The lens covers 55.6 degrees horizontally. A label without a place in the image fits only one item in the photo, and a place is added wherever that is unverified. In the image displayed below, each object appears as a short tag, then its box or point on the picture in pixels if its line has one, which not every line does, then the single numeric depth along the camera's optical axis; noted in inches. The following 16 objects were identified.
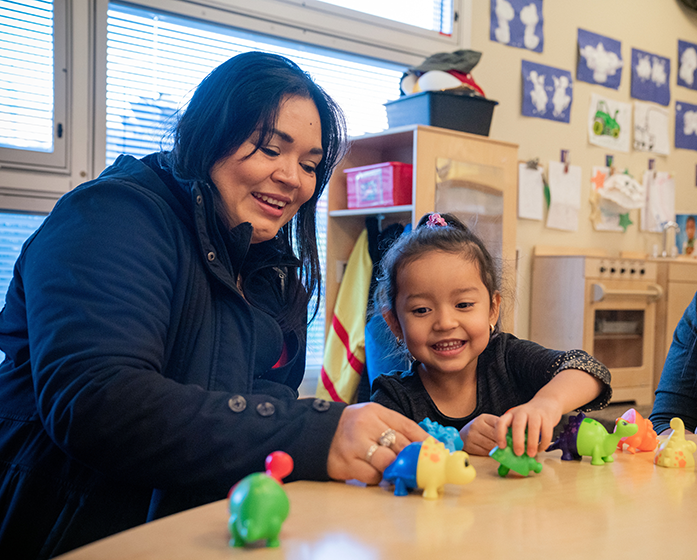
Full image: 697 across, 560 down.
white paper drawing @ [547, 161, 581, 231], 139.4
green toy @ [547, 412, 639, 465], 33.5
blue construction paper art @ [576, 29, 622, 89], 144.7
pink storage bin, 99.9
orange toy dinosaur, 36.8
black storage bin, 102.0
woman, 26.7
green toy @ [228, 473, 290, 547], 19.9
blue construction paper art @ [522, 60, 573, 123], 136.2
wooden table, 20.1
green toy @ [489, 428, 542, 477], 29.6
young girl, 47.6
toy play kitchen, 118.2
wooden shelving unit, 97.9
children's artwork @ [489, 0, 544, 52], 131.6
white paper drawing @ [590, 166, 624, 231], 147.8
